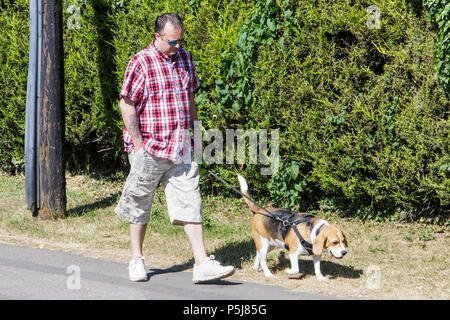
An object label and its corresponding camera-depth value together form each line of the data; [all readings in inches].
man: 419.8
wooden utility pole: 605.0
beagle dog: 419.5
